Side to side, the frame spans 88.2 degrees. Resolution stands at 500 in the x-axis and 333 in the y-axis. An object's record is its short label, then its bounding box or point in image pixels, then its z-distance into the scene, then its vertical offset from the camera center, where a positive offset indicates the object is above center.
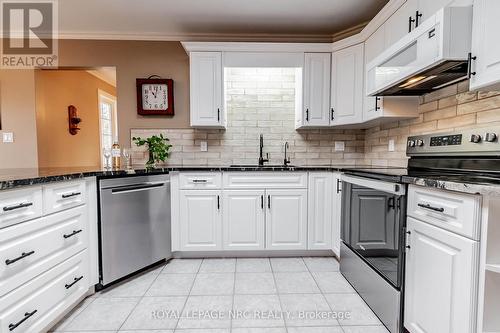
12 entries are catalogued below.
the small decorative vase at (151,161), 2.70 -0.08
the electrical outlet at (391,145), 2.47 +0.09
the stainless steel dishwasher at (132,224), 1.90 -0.58
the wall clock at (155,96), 3.01 +0.67
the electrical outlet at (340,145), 3.07 +0.12
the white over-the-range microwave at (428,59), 1.23 +0.54
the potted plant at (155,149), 2.74 +0.05
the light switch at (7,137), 3.11 +0.19
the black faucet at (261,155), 2.89 -0.02
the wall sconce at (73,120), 3.95 +0.51
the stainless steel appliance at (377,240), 1.41 -0.55
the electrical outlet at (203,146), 3.06 +0.09
